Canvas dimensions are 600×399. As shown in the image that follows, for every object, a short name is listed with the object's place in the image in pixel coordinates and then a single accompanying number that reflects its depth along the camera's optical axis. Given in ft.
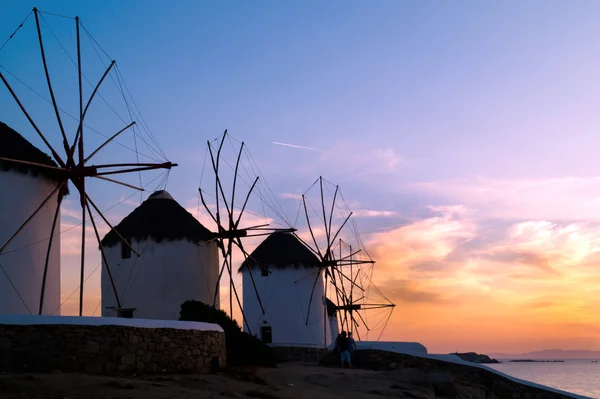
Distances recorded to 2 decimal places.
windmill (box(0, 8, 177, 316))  54.70
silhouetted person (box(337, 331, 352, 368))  74.64
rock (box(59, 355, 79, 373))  42.01
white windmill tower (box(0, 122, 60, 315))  56.80
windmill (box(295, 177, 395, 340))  116.16
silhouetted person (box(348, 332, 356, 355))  77.97
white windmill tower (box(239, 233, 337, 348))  114.42
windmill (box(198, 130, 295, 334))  88.89
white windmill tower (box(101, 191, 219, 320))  85.66
